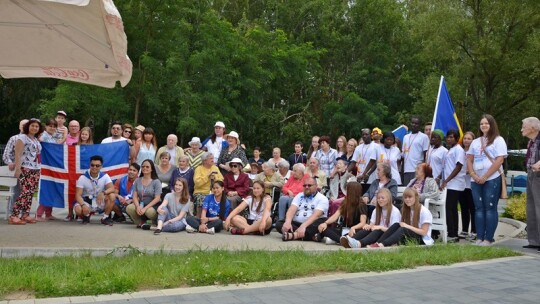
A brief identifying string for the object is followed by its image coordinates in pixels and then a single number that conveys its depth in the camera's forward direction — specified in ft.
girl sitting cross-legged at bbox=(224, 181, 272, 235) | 34.12
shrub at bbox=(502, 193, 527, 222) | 44.36
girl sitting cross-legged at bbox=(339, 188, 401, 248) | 28.53
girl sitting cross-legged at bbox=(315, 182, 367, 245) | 31.12
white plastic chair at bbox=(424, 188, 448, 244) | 31.53
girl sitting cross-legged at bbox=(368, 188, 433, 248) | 28.25
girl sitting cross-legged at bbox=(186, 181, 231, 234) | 34.35
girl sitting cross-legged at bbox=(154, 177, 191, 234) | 33.96
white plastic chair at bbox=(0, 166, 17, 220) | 34.06
